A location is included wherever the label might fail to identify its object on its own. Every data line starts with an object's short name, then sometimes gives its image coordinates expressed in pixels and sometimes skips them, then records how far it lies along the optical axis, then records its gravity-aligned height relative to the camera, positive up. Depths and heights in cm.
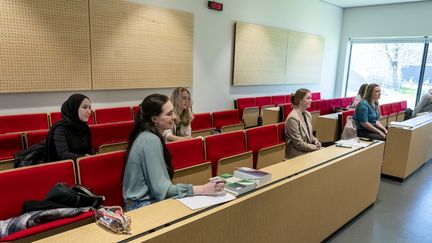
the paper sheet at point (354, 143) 300 -71
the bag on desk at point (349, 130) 421 -79
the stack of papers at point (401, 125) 427 -70
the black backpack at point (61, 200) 141 -65
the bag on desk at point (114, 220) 129 -67
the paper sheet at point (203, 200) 157 -70
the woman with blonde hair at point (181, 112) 340 -51
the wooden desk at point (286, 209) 138 -81
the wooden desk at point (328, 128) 505 -94
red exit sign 562 +117
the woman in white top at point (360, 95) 577 -42
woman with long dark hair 170 -55
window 829 +22
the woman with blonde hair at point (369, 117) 435 -62
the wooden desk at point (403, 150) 419 -104
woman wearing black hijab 256 -62
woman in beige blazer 331 -62
